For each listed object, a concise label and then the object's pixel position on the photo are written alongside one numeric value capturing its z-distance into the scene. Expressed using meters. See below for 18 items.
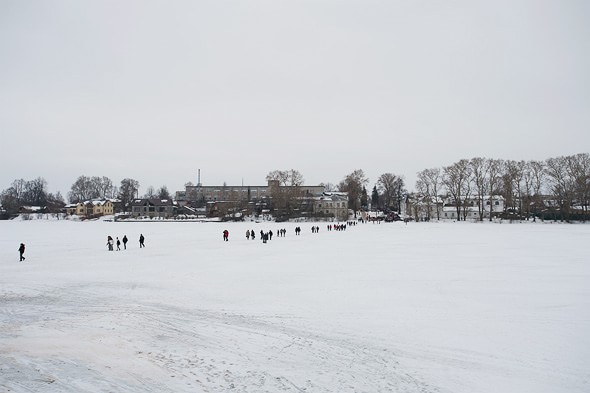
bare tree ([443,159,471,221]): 84.88
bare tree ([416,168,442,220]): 93.06
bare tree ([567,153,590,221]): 73.88
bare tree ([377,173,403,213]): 125.94
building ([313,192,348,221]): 113.14
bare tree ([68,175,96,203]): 153.00
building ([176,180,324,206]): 146.25
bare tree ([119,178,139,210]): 136.70
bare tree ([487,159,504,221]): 83.31
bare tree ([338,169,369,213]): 111.81
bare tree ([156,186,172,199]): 156.38
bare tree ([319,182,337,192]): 183.38
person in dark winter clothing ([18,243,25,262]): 22.26
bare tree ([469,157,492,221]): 84.25
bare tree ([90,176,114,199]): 157.12
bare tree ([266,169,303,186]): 109.06
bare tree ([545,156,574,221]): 74.88
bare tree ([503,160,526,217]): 79.62
